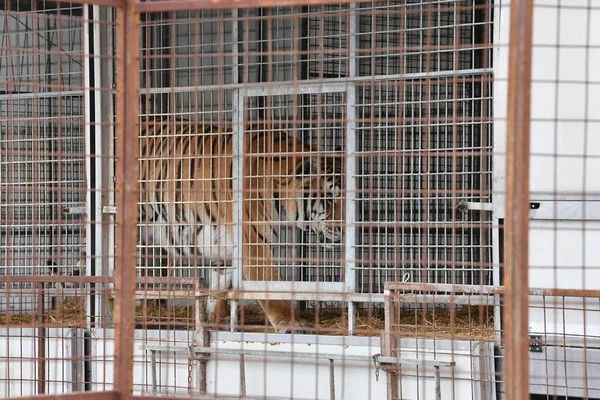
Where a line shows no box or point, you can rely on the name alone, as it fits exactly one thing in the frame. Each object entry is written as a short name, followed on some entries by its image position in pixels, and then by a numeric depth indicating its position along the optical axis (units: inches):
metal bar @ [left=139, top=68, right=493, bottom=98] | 406.4
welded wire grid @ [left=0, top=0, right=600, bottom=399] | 419.8
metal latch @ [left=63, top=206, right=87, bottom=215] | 517.5
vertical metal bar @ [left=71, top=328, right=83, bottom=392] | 487.2
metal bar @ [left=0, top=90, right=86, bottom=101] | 517.3
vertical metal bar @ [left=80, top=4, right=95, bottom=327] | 502.9
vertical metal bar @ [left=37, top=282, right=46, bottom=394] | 432.5
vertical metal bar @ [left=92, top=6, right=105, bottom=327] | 509.7
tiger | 513.7
